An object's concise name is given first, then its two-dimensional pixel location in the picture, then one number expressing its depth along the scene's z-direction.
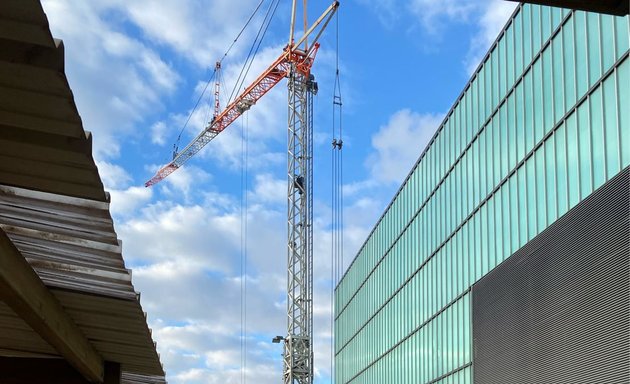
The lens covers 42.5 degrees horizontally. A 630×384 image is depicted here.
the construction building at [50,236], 3.14
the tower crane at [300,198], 66.62
